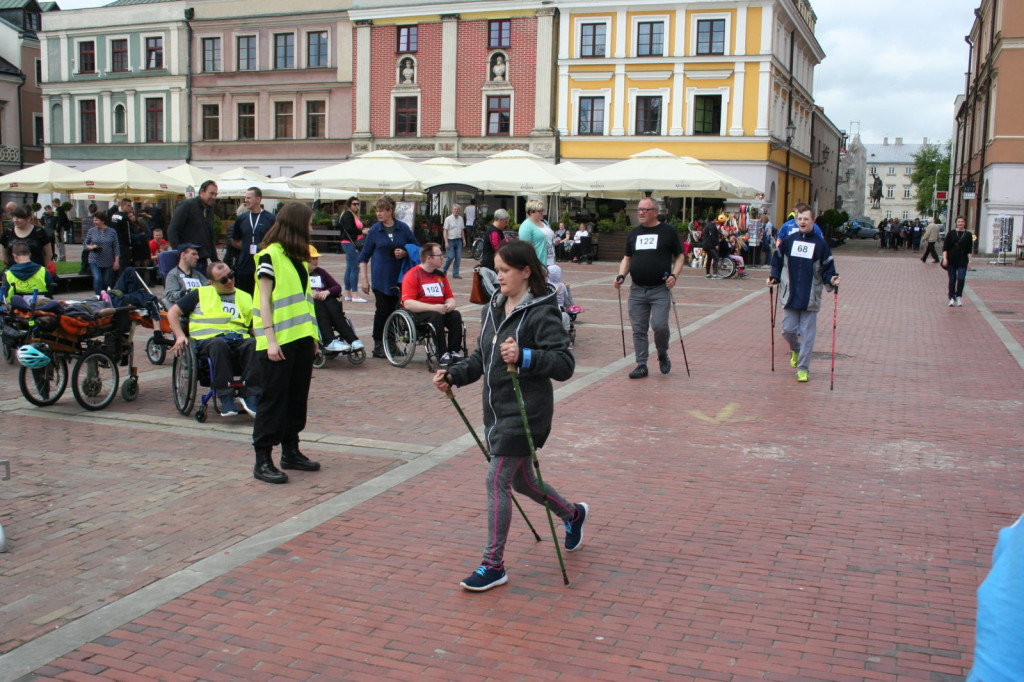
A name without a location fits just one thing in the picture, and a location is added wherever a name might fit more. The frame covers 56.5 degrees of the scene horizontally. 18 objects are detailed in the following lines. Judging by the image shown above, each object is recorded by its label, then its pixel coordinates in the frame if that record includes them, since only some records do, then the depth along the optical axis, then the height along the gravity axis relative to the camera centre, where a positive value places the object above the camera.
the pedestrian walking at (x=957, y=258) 17.39 -0.13
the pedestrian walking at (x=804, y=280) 9.95 -0.34
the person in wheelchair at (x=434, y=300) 10.27 -0.67
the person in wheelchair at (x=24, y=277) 9.41 -0.48
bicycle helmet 7.40 -1.00
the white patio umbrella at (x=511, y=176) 23.56 +1.60
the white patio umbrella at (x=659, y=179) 22.42 +1.55
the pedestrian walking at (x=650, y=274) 9.80 -0.31
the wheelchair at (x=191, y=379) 7.59 -1.18
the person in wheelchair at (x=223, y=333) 7.49 -0.81
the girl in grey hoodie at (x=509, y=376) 4.37 -0.63
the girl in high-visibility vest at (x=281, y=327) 6.00 -0.58
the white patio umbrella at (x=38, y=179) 20.09 +1.04
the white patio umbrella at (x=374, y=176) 23.91 +1.55
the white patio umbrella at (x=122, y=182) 19.61 +1.02
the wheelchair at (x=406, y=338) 10.43 -1.12
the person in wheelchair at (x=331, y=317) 10.34 -0.89
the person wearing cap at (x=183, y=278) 8.41 -0.41
